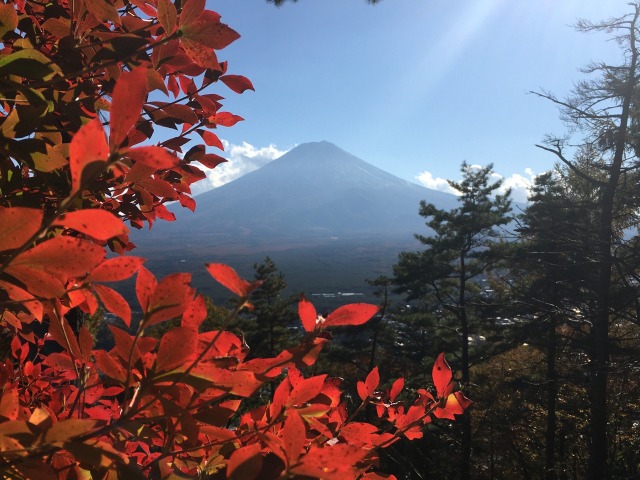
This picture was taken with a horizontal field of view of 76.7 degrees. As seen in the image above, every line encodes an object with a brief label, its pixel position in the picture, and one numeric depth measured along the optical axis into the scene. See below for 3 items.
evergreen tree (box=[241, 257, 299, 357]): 18.16
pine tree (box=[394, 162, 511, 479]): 15.38
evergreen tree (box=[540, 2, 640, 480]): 8.35
